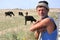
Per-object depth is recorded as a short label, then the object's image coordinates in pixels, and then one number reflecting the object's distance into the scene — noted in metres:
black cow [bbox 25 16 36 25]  35.65
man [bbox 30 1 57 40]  4.36
